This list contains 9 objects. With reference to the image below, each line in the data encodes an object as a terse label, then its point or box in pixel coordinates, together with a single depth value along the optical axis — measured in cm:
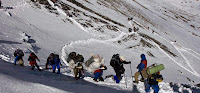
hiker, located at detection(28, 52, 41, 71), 945
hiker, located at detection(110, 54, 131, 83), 832
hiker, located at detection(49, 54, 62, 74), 928
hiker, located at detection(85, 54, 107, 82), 801
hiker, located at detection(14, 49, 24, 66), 945
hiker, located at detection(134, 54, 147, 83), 846
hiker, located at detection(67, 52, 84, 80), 810
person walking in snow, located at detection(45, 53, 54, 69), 923
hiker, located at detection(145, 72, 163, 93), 747
